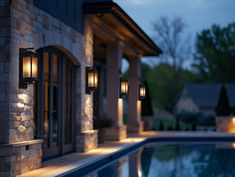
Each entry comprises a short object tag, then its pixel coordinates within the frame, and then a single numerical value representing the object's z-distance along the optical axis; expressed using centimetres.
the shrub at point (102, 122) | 1558
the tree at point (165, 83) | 4757
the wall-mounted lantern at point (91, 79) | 1277
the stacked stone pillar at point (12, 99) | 791
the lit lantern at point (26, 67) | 834
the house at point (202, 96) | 4297
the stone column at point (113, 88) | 1692
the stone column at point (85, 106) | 1242
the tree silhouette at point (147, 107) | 2436
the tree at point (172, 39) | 4409
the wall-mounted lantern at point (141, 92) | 2067
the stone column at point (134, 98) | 2142
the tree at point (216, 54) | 4884
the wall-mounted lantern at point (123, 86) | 1698
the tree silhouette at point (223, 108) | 2301
